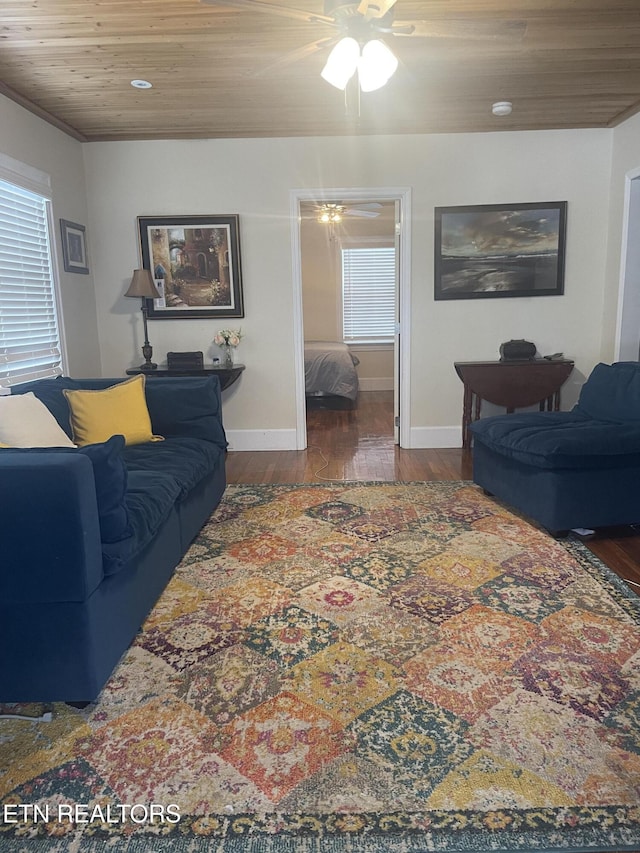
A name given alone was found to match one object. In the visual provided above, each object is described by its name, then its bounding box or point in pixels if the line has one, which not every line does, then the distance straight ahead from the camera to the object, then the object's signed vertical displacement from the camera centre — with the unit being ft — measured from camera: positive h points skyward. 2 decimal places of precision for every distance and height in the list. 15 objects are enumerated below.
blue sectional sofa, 5.34 -2.38
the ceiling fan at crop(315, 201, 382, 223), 21.74 +3.64
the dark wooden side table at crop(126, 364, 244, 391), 14.65 -1.42
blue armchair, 9.39 -2.59
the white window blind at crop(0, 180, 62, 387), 11.20 +0.50
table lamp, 14.46 +0.69
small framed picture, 13.75 +1.62
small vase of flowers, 15.29 -0.70
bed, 21.35 -2.21
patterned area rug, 4.51 -3.79
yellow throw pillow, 9.67 -1.61
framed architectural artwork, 15.21 +1.27
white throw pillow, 7.67 -1.41
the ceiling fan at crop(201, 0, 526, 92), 7.15 +3.46
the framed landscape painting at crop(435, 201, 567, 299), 15.16 +1.47
